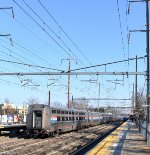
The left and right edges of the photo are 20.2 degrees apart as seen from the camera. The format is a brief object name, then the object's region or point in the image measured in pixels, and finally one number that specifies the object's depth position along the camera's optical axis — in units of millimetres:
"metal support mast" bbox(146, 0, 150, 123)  26127
